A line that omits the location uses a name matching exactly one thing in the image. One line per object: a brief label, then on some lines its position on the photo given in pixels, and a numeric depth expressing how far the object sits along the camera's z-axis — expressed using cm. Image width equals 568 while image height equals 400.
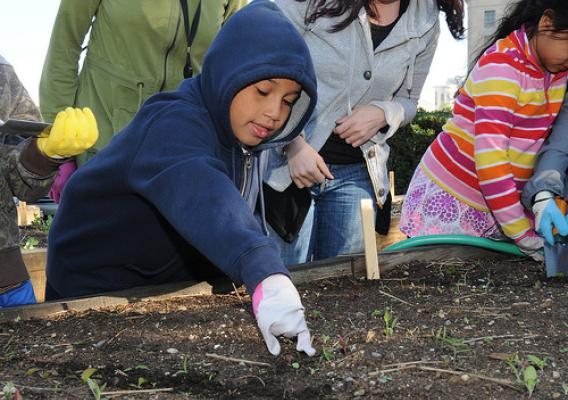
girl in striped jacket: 311
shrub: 888
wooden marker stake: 304
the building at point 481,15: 3542
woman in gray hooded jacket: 318
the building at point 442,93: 4919
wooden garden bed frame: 276
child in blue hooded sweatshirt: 248
